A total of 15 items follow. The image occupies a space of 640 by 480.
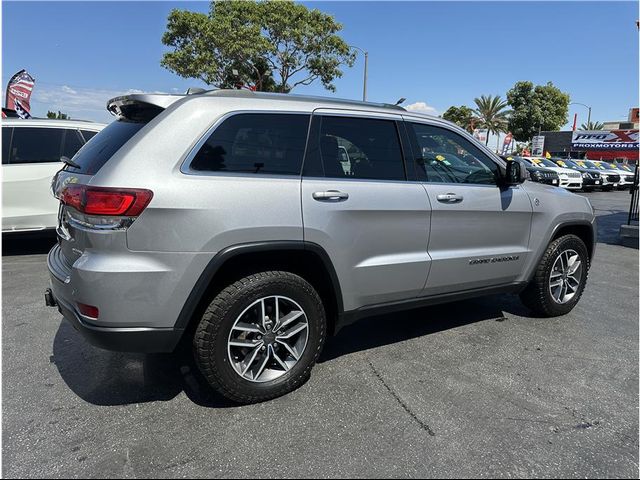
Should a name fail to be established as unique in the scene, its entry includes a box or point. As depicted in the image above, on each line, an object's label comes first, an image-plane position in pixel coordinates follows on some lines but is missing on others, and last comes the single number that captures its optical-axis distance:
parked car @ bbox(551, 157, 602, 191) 20.83
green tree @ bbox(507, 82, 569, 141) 49.53
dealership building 46.34
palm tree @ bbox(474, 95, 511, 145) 52.44
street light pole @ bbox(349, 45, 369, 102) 28.72
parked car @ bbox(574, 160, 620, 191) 21.66
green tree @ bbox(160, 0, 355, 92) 23.81
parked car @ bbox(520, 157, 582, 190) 19.48
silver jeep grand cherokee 2.38
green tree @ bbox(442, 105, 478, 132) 53.53
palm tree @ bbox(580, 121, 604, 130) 75.38
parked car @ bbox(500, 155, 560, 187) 18.08
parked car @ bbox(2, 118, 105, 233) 5.99
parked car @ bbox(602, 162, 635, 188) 22.84
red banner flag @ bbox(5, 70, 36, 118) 15.73
